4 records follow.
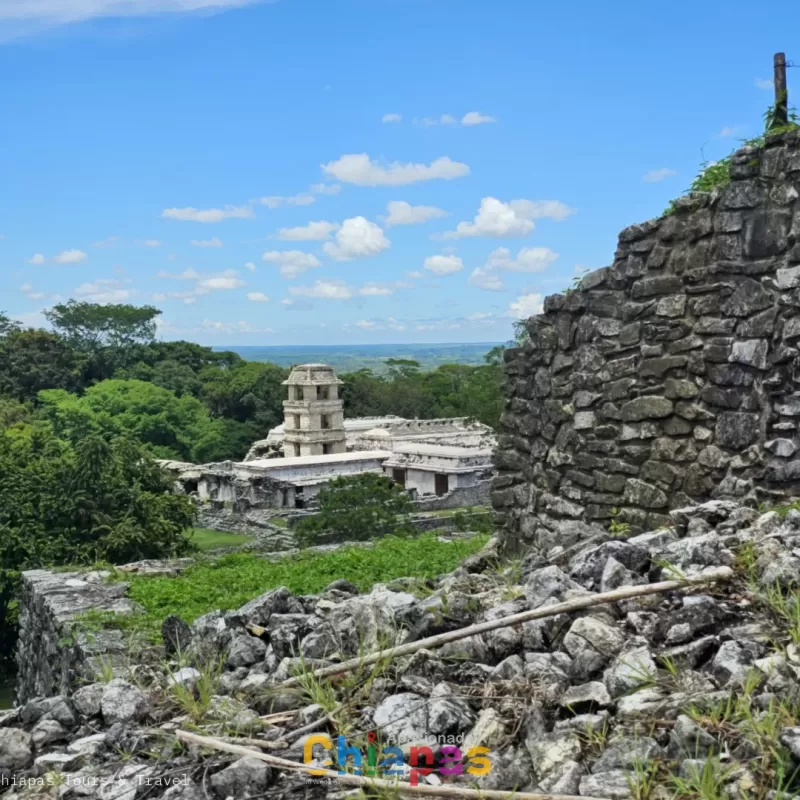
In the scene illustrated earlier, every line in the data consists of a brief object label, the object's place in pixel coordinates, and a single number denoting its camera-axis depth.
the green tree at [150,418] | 52.75
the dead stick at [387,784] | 2.75
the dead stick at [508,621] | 3.65
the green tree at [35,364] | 63.38
